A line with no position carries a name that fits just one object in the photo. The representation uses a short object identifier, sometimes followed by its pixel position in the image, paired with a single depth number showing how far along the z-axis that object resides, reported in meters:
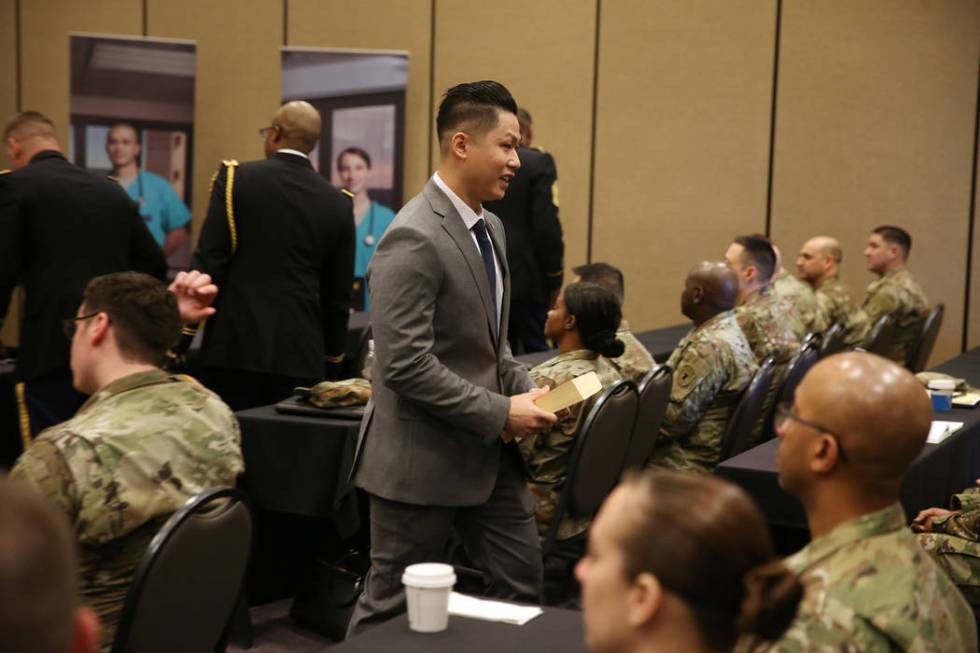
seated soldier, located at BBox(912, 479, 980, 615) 2.90
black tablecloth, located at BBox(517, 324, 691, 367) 4.87
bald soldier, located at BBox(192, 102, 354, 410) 4.23
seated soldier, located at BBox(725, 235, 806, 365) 5.42
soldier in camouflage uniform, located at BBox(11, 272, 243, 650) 2.15
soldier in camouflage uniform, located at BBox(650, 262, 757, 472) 4.34
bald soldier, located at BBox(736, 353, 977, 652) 1.63
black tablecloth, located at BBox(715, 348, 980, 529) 3.16
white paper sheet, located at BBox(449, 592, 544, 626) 2.01
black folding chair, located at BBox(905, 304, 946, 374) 6.76
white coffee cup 1.91
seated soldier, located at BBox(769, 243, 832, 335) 6.52
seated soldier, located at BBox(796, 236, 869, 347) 7.22
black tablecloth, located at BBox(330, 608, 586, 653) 1.87
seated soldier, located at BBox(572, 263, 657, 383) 4.19
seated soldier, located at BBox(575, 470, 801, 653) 1.25
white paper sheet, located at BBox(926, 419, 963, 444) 3.60
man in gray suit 2.62
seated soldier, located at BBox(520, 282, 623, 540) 3.63
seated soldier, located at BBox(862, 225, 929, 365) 7.21
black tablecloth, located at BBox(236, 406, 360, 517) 3.57
